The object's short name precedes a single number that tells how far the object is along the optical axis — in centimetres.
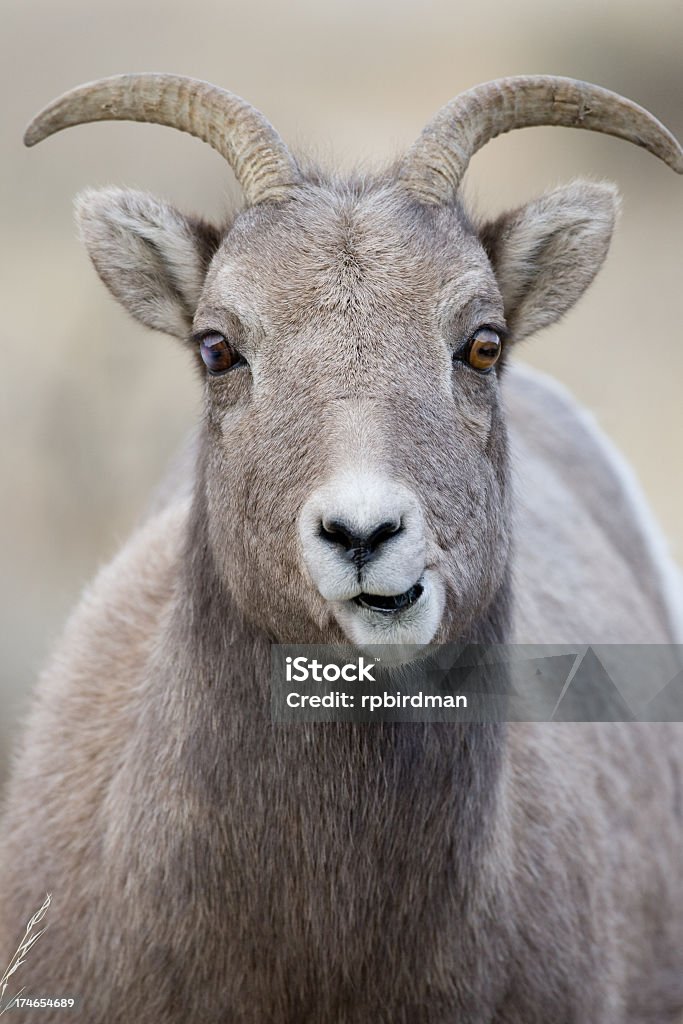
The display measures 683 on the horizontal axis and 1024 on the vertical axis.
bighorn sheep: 763
